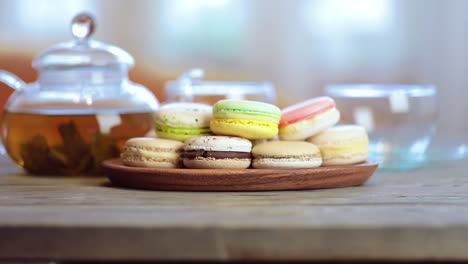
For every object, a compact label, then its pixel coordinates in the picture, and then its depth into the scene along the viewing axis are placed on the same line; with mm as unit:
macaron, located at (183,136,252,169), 718
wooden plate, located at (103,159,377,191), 711
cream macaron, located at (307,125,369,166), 743
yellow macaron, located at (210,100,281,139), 727
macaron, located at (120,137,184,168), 734
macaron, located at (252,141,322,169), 719
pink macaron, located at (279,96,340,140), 749
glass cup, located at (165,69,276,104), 937
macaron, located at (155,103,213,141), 751
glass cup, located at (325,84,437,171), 881
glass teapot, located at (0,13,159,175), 816
